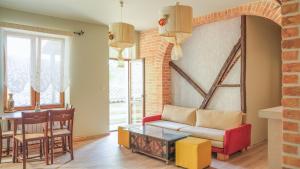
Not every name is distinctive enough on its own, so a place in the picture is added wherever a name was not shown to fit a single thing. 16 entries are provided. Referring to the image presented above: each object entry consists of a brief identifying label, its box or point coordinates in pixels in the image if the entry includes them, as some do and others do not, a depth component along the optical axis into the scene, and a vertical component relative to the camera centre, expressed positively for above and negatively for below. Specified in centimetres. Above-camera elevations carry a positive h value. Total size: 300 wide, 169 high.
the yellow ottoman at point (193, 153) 346 -105
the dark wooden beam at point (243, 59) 452 +52
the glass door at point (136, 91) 660 -15
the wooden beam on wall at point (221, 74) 467 +25
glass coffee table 382 -98
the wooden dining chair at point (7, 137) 391 -88
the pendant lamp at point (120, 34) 340 +78
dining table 373 -50
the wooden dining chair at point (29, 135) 356 -81
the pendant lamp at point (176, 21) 273 +79
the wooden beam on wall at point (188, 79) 536 +17
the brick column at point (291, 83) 104 +1
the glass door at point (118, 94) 674 -24
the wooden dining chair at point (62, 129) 382 -70
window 455 +35
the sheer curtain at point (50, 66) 482 +45
